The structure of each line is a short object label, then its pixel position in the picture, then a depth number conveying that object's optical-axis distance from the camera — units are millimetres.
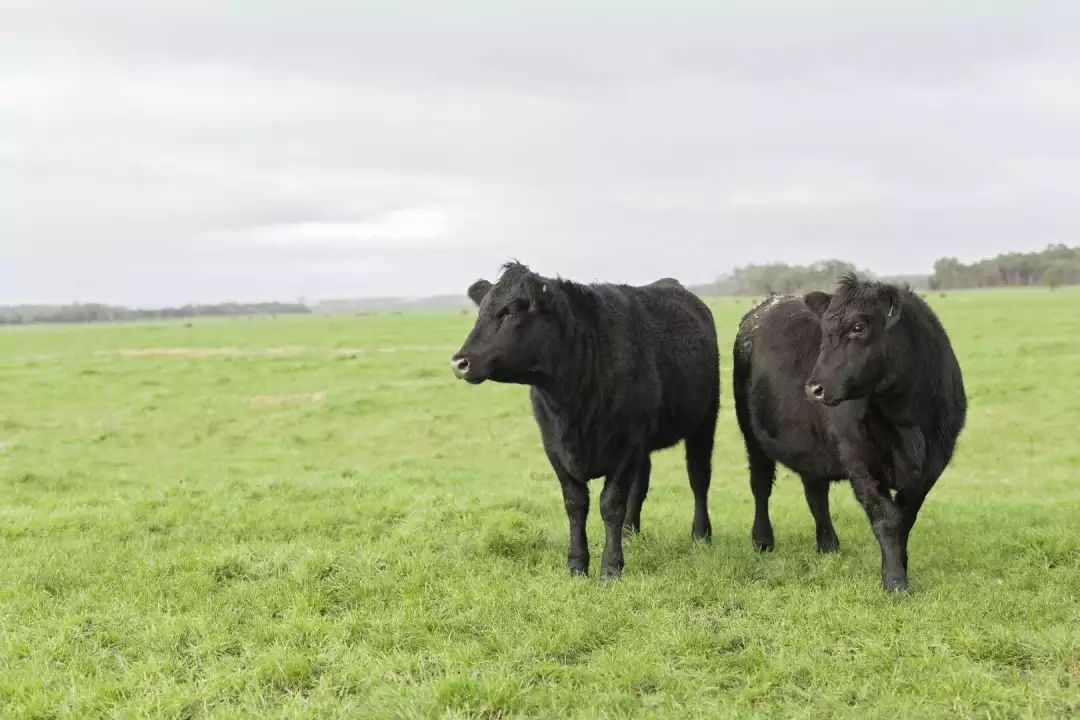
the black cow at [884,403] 6215
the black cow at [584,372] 6742
